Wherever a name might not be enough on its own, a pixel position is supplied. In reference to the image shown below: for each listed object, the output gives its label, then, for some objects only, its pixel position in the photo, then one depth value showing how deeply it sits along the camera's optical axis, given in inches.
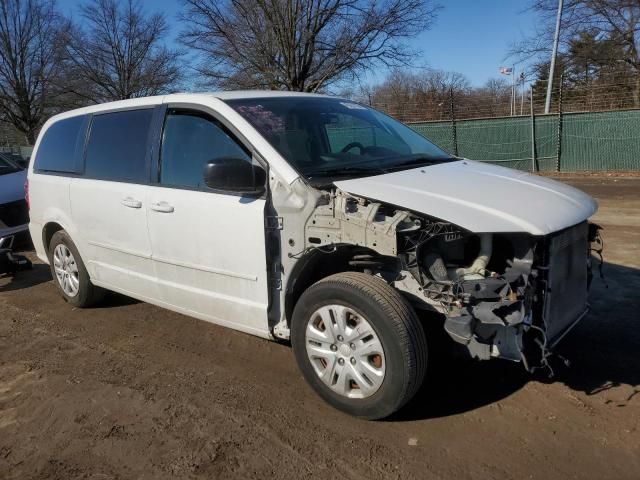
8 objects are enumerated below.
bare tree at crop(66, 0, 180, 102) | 1190.3
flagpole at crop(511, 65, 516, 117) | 767.5
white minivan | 116.0
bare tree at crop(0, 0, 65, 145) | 1250.6
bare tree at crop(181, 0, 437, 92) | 687.7
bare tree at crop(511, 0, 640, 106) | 976.9
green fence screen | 615.2
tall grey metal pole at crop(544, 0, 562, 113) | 724.7
